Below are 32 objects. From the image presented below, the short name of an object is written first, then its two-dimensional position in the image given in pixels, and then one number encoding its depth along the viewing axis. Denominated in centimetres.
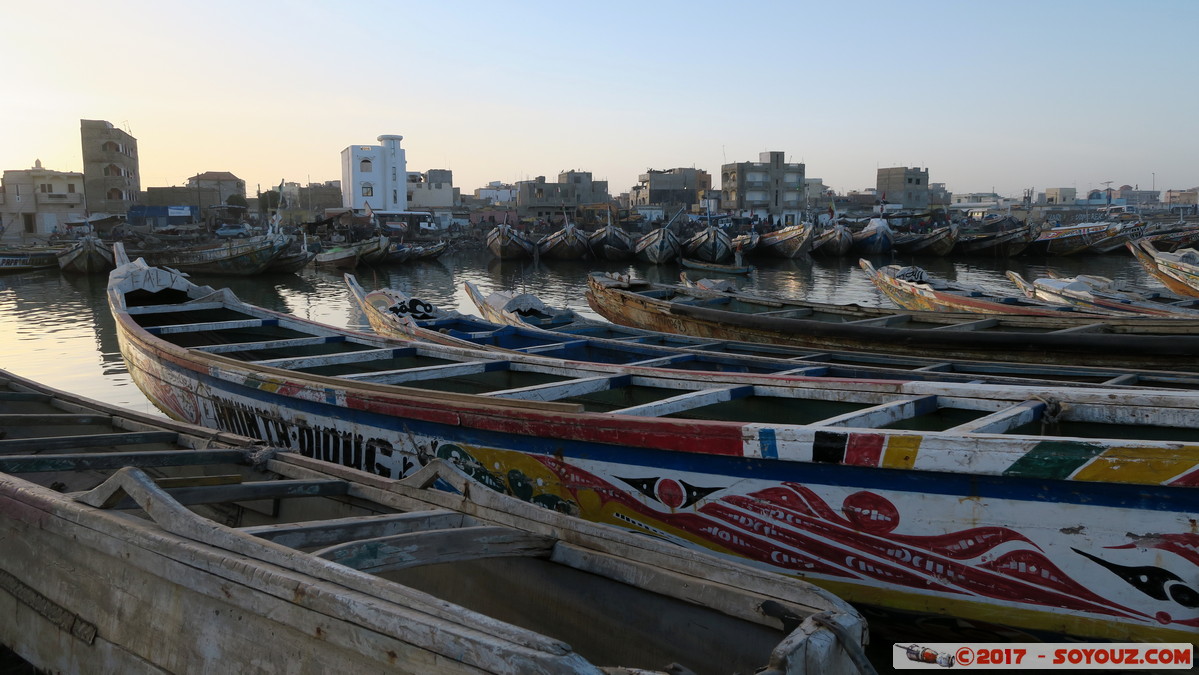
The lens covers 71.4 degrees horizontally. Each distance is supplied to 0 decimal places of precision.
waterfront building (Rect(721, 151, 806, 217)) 7256
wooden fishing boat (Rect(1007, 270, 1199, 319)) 1158
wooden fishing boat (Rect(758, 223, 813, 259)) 4328
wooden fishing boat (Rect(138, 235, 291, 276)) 3144
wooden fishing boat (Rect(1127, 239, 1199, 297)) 1681
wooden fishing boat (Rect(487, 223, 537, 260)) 4334
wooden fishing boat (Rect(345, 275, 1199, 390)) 623
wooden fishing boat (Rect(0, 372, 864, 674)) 258
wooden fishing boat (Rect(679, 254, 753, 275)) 3358
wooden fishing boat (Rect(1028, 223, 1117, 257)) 4262
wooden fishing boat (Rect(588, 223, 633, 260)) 4338
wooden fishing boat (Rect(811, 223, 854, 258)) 4441
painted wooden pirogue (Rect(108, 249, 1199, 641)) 331
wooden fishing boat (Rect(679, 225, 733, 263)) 4112
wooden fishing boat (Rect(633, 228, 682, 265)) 4122
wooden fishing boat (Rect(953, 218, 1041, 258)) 4269
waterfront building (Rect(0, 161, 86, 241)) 5403
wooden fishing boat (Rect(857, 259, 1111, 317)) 1099
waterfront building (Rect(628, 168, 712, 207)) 8000
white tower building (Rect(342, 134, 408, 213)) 6712
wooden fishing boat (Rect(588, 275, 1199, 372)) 783
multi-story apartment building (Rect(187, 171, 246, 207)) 6838
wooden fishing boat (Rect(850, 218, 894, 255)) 4462
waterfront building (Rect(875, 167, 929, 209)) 8388
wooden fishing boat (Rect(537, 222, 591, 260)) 4378
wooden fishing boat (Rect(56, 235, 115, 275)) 3150
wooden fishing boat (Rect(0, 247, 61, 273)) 3247
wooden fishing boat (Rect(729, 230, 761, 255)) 4431
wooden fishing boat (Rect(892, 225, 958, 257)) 4388
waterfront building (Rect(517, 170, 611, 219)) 7156
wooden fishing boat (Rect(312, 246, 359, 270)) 3684
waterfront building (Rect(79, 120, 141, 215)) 5753
